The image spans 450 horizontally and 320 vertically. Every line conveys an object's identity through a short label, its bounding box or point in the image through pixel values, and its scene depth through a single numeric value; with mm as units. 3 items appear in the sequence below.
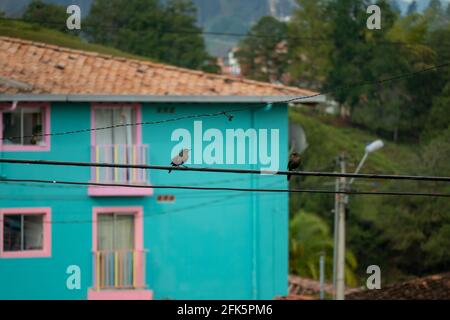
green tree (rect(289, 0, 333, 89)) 50438
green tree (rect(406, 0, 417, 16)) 50031
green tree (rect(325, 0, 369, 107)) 47250
